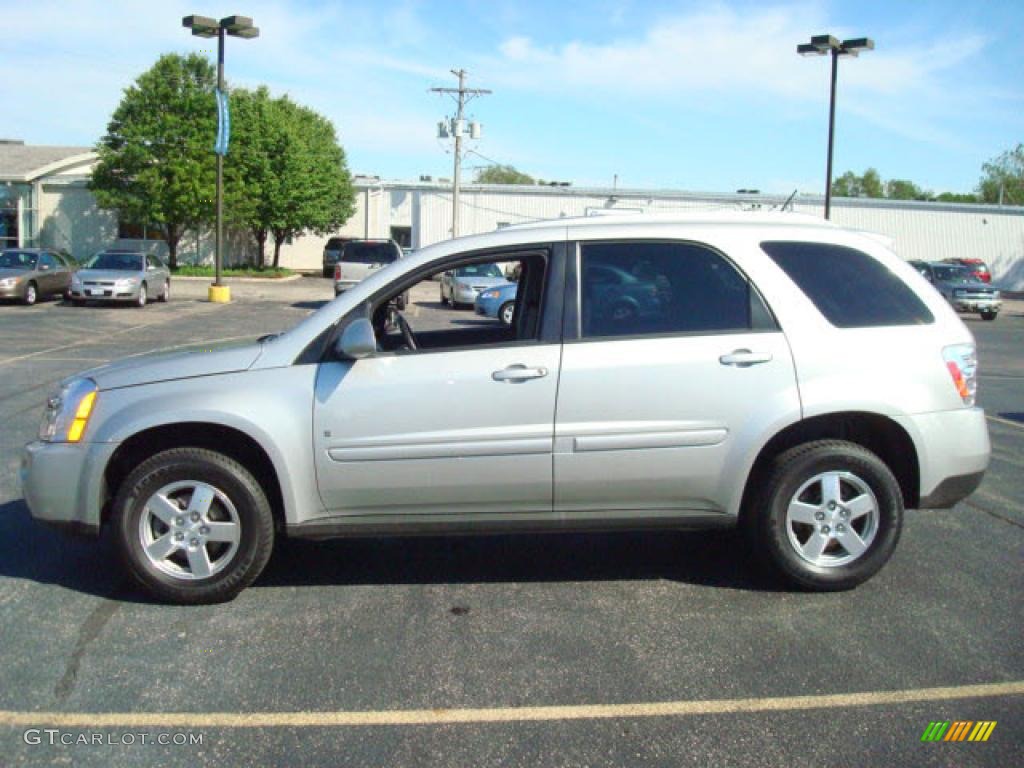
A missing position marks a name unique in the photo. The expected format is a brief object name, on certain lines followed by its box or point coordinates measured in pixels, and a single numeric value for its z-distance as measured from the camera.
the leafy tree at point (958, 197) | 103.57
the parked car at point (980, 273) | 31.95
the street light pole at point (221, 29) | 24.31
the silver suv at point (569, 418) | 4.59
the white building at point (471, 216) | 46.31
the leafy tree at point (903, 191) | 113.81
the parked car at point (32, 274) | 24.61
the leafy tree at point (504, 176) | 110.19
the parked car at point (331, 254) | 44.94
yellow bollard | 28.00
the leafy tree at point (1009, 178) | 86.31
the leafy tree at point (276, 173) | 41.06
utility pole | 44.47
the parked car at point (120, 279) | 24.66
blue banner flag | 25.65
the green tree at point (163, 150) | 38.38
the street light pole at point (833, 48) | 26.02
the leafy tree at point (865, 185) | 117.50
